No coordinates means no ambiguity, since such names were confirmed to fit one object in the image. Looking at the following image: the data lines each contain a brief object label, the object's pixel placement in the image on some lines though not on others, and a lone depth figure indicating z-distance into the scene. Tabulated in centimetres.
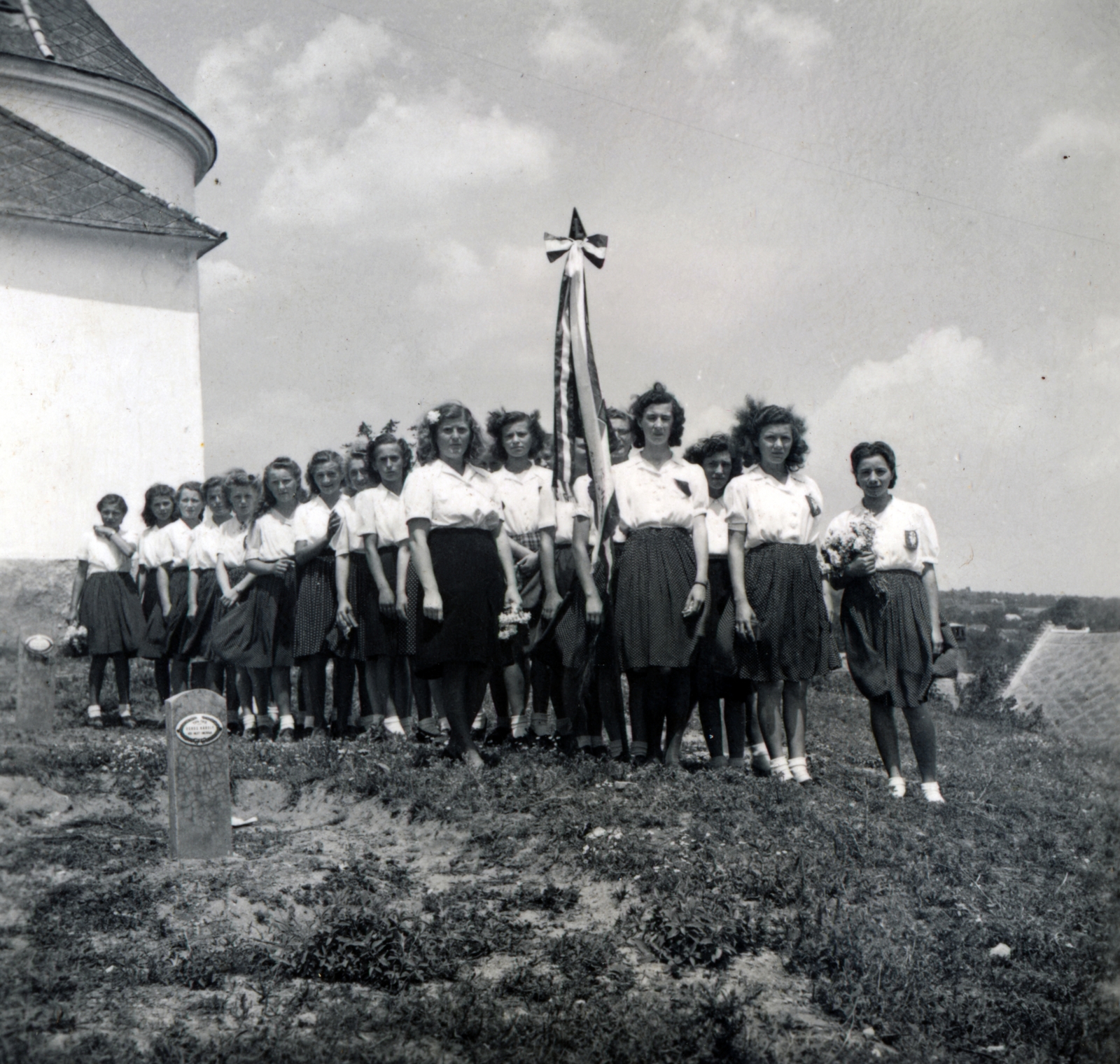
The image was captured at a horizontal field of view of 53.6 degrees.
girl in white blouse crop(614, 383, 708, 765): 588
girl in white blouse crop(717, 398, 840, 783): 589
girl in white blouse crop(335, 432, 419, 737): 725
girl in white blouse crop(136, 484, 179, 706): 930
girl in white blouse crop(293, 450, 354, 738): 770
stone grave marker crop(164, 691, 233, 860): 486
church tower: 1272
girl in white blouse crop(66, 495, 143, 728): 917
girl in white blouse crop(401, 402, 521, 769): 602
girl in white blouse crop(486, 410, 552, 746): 682
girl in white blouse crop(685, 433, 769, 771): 615
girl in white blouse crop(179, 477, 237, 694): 881
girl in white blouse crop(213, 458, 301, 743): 795
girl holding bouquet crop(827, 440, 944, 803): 566
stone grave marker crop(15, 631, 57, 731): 849
